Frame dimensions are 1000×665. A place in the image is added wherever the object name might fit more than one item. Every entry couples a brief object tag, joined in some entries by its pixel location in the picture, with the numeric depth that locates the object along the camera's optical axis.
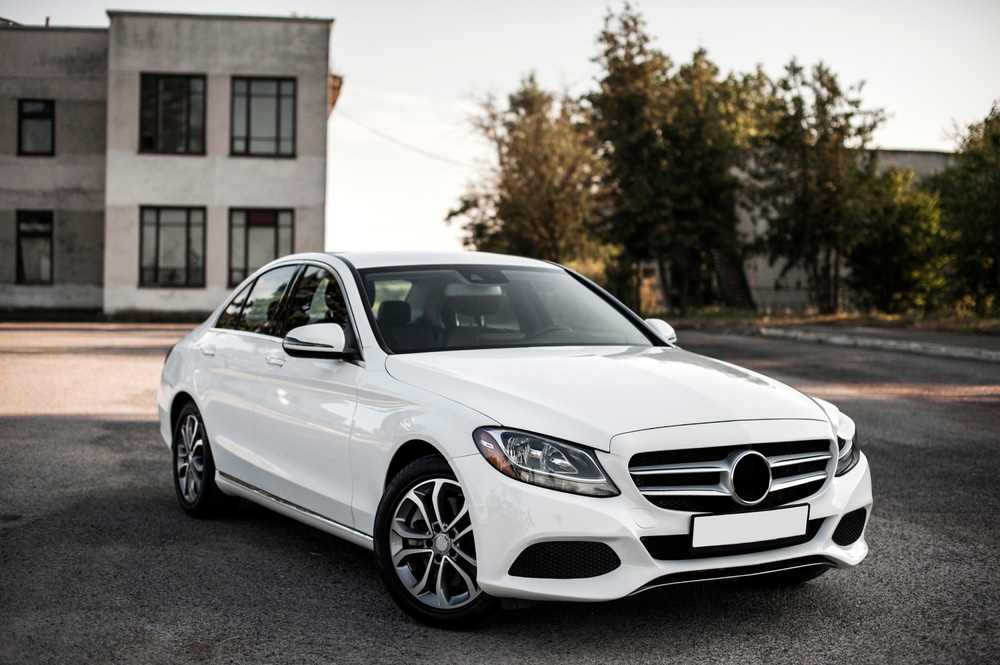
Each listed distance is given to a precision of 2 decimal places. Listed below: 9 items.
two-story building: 33.84
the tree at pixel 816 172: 28.11
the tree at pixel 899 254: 30.97
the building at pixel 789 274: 35.88
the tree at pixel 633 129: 29.38
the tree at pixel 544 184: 41.69
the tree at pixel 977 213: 25.25
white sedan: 3.97
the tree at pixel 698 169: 29.41
